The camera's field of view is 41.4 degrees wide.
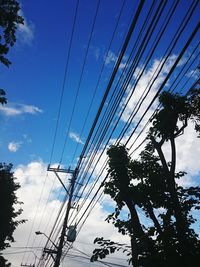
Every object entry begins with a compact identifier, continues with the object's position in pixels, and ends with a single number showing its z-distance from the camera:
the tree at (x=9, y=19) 11.73
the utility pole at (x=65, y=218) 16.84
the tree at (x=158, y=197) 7.96
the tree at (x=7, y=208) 21.84
